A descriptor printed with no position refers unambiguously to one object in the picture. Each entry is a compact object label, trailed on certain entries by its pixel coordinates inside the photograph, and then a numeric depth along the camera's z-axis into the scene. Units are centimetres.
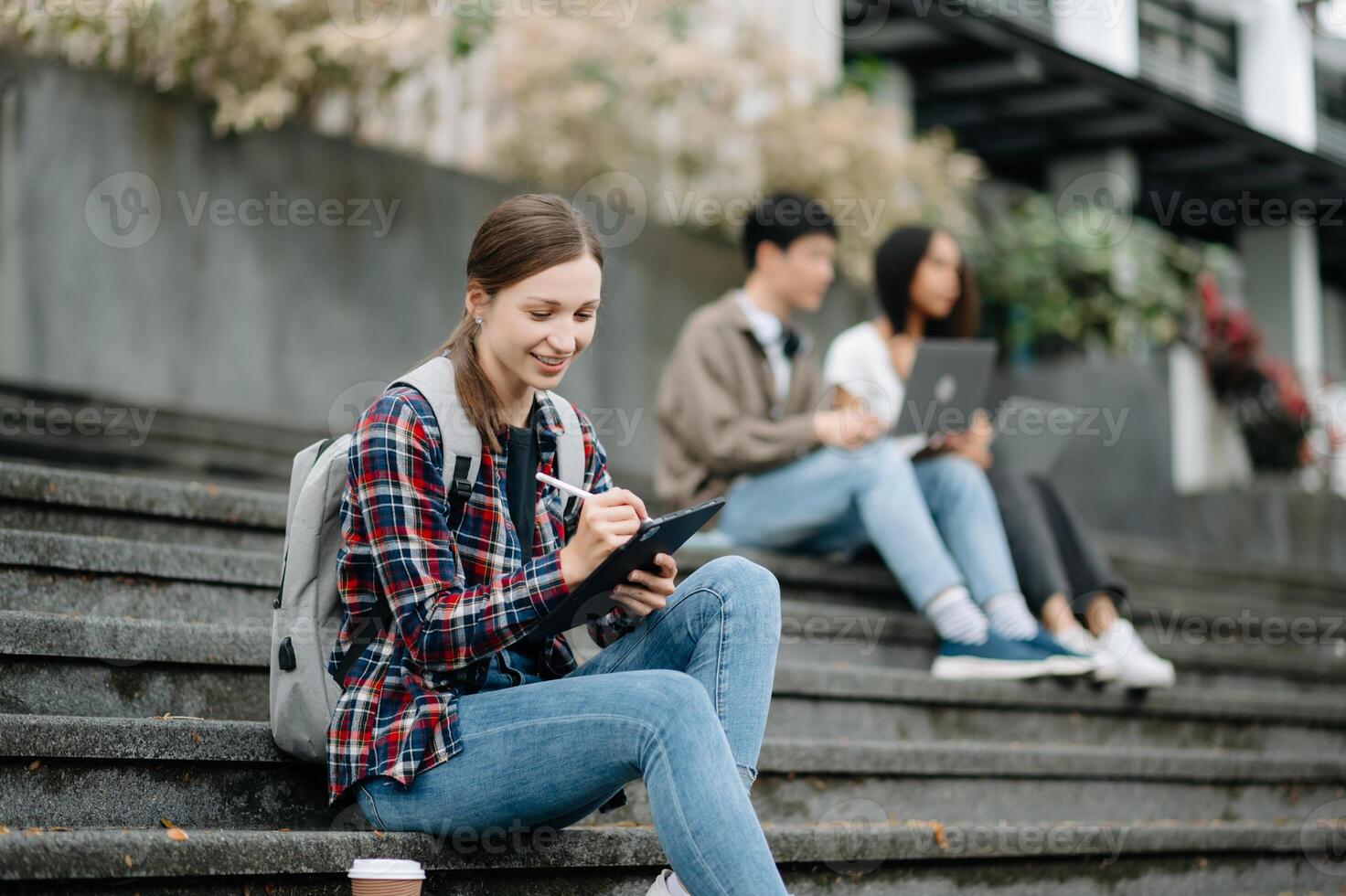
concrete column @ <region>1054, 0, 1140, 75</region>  1266
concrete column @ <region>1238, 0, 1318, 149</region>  1487
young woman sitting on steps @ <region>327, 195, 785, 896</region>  223
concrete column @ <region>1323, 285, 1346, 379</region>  1761
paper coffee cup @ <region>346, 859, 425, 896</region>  217
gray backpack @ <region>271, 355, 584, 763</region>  240
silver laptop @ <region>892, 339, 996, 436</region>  424
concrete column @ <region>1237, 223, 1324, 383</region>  1520
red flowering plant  908
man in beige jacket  416
